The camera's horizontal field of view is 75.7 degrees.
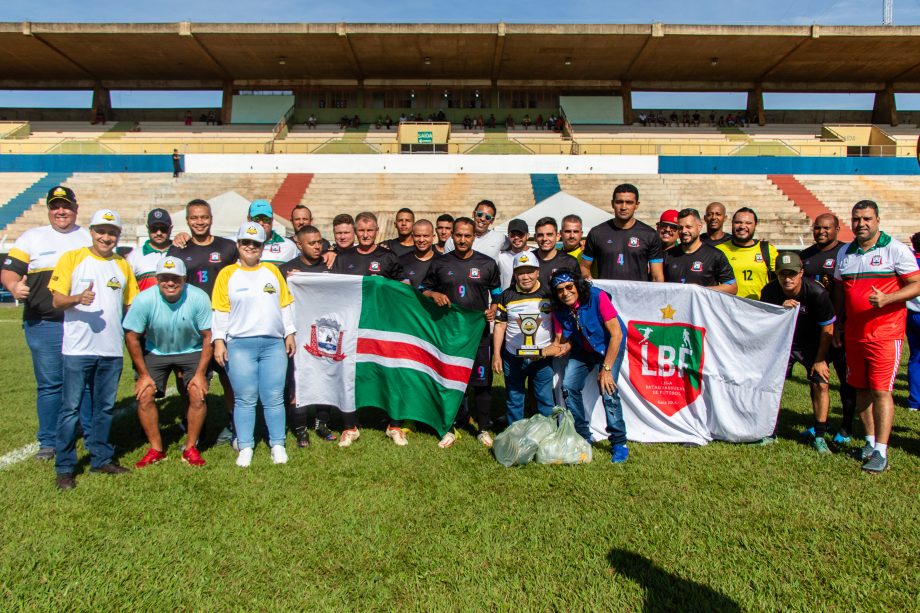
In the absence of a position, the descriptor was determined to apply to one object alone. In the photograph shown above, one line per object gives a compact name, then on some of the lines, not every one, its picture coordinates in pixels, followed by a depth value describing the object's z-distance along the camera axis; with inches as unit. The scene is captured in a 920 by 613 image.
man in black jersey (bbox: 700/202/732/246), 236.5
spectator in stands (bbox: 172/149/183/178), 1040.2
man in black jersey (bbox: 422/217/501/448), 208.8
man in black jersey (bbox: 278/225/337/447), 213.2
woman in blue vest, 190.2
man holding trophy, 196.2
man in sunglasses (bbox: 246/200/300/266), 227.1
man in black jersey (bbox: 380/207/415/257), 242.2
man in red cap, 235.0
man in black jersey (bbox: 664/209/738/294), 218.5
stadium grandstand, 1002.7
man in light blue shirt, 180.6
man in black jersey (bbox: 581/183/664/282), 224.4
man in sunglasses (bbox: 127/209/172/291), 208.4
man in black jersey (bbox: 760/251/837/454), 194.1
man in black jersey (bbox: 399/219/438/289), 223.5
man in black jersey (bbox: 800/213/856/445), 211.4
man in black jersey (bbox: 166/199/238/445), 211.5
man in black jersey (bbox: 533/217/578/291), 206.8
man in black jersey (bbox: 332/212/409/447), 224.4
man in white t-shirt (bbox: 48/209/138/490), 168.7
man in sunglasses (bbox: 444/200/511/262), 248.8
